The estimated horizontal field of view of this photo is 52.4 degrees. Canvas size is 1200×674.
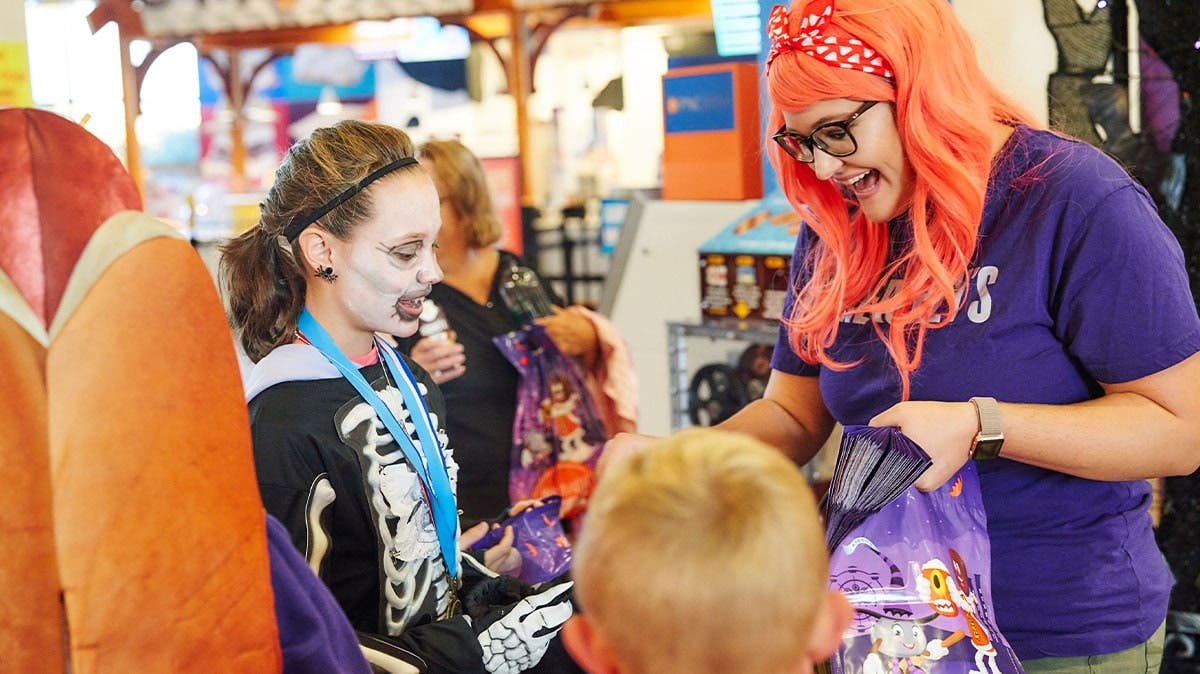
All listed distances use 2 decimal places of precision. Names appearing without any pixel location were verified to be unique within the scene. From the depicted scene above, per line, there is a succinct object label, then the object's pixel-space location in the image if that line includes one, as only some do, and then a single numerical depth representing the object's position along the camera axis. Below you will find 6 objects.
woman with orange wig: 1.52
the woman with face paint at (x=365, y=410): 1.54
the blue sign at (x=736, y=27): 4.06
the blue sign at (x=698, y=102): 3.66
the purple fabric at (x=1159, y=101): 2.64
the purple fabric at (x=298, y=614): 1.10
